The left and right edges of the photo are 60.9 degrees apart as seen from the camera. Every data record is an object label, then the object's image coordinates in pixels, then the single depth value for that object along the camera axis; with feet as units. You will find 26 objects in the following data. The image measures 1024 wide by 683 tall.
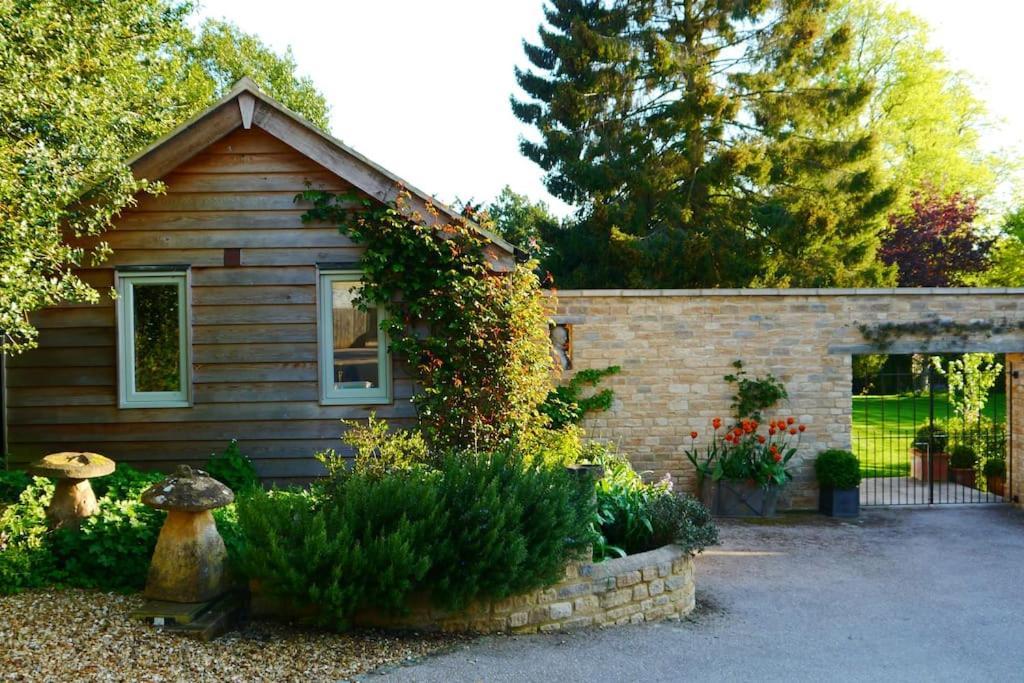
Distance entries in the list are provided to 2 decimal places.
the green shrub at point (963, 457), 45.11
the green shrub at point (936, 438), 47.57
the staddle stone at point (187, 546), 19.10
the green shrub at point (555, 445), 28.53
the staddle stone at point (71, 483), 22.15
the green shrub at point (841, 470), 36.63
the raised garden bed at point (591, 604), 19.69
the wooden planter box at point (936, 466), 46.88
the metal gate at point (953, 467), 41.65
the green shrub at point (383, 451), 24.61
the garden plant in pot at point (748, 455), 36.22
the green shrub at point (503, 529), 19.12
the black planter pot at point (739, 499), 36.35
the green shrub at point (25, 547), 20.80
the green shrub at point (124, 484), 24.80
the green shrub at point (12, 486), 26.09
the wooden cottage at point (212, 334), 29.86
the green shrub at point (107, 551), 21.16
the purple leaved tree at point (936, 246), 78.54
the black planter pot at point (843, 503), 36.81
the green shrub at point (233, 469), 28.84
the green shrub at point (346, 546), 18.26
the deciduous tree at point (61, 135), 22.48
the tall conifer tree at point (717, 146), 63.98
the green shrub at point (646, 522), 23.30
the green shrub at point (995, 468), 41.91
